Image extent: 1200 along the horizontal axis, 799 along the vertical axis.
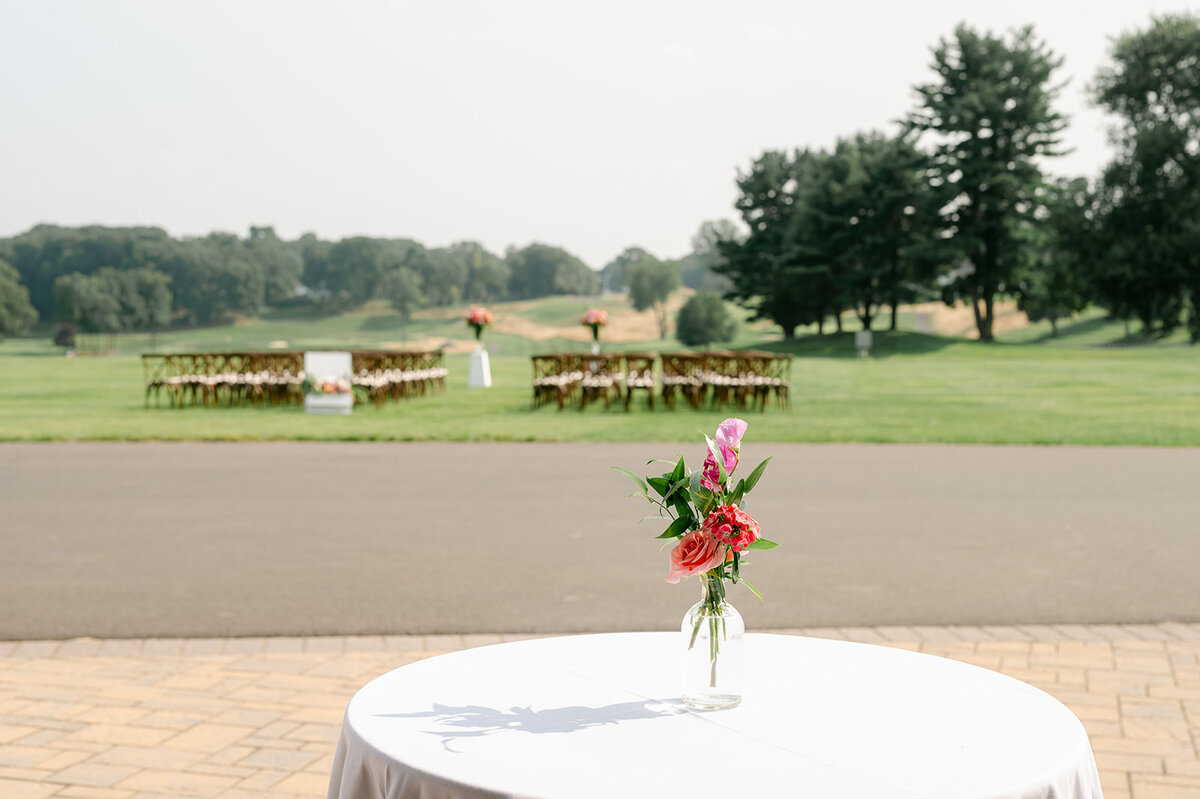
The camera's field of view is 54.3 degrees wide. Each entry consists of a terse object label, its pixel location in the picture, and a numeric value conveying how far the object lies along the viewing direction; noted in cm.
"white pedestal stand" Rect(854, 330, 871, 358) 5031
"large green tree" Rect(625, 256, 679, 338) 9706
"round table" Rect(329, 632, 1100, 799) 194
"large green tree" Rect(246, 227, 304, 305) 11562
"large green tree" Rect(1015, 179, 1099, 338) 5453
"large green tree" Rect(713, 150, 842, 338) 6362
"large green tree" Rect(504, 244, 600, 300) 12800
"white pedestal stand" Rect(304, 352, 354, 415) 2053
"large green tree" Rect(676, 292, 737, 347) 7538
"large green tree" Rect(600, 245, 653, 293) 13300
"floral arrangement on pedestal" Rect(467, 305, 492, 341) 2850
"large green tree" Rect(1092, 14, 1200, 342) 5212
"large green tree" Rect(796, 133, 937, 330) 5747
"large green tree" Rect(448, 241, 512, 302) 12169
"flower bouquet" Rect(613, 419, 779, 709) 221
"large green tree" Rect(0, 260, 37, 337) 9900
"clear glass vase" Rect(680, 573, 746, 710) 233
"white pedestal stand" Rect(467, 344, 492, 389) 2908
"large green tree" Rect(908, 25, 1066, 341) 5422
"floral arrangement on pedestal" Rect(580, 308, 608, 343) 2488
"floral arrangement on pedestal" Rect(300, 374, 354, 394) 2047
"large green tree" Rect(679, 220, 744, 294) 13538
